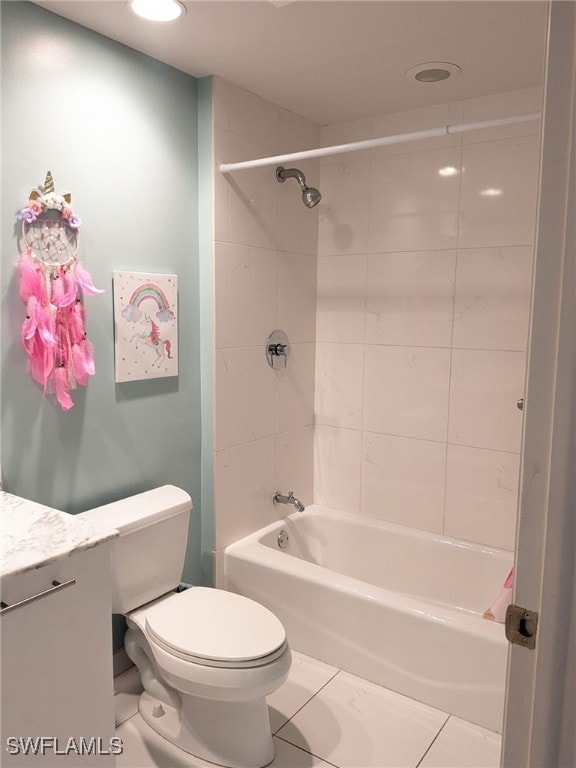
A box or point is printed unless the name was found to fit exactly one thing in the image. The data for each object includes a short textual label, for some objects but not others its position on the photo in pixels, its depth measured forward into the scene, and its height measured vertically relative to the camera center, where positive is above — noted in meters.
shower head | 2.47 +0.57
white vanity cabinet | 1.26 -0.81
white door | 0.74 -0.19
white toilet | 1.73 -1.01
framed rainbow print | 2.08 -0.05
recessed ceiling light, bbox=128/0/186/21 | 1.70 +0.90
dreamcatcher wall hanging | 1.76 +0.06
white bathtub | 2.01 -1.14
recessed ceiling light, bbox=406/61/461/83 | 2.13 +0.91
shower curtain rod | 1.74 +0.57
